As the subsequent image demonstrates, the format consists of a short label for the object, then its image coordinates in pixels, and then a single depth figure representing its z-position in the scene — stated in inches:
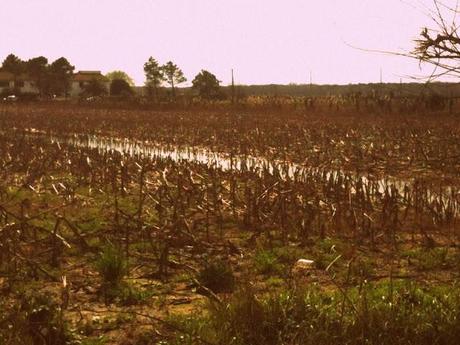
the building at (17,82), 3789.4
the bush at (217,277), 240.1
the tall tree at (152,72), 3122.5
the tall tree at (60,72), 3134.8
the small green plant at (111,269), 244.2
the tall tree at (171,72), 3162.6
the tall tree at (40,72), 3159.5
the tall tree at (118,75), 4906.5
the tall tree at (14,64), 3575.3
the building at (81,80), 3900.1
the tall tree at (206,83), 2361.0
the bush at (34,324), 174.6
